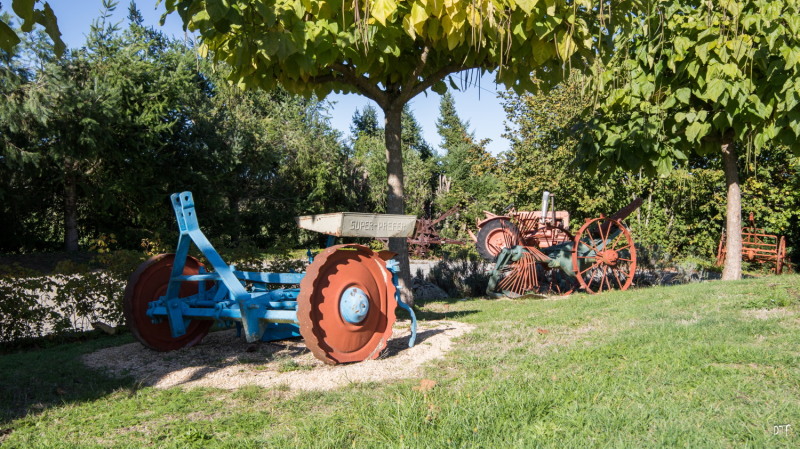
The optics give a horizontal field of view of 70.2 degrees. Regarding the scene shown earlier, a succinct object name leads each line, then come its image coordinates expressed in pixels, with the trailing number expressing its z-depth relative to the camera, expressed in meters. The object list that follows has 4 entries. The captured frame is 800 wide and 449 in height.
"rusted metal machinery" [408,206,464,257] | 18.20
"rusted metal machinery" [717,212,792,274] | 12.94
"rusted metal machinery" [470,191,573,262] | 10.40
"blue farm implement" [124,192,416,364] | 4.27
